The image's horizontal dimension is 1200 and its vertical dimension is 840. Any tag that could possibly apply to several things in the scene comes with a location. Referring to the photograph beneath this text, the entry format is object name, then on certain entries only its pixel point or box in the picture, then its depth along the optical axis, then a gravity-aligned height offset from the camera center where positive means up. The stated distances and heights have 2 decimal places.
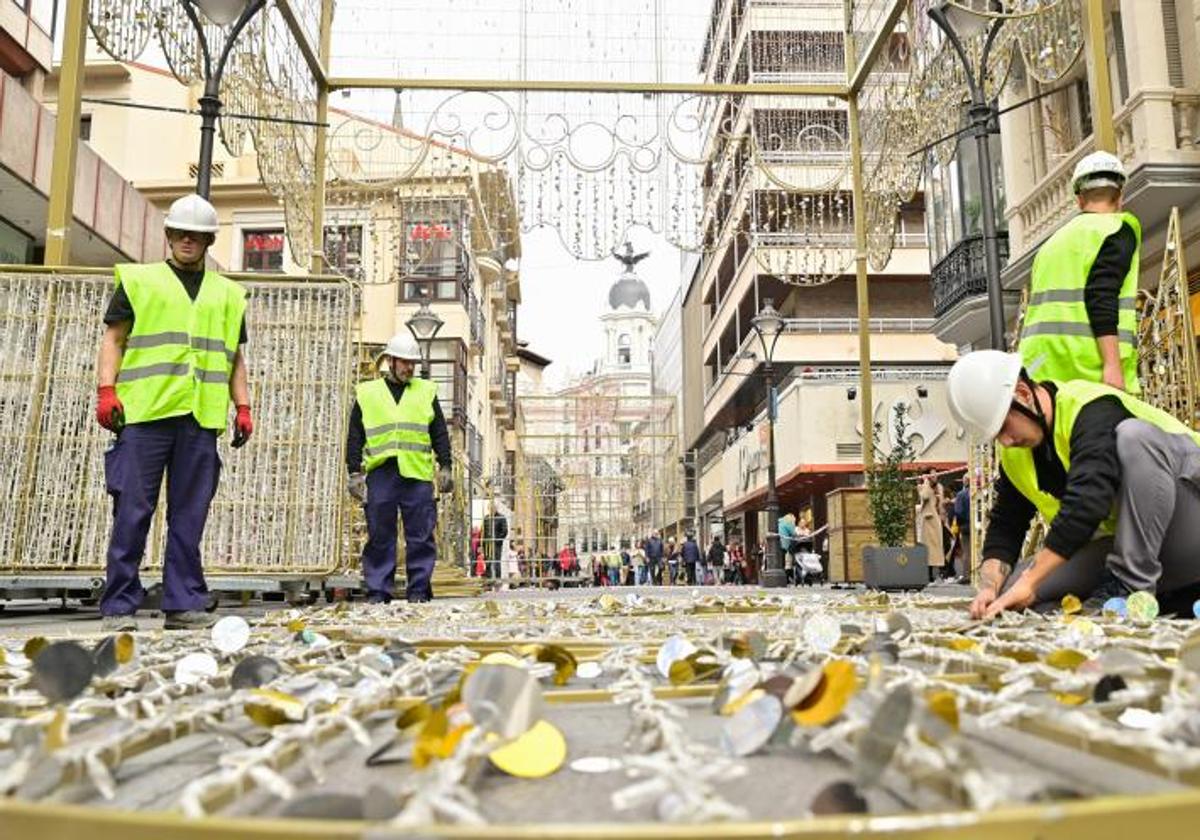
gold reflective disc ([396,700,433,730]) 1.32 -0.22
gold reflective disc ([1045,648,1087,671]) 1.72 -0.19
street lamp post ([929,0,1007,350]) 6.83 +3.35
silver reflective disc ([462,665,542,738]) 1.14 -0.17
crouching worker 3.06 +0.25
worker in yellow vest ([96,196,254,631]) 4.32 +0.69
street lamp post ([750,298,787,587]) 17.64 +1.83
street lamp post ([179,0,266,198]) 6.55 +3.51
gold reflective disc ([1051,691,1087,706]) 1.50 -0.23
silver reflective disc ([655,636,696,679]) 1.97 -0.20
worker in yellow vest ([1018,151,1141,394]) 4.06 +1.12
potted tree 9.81 +0.20
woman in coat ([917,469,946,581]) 13.09 +0.44
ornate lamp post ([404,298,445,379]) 15.21 +3.61
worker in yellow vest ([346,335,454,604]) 6.89 +0.66
